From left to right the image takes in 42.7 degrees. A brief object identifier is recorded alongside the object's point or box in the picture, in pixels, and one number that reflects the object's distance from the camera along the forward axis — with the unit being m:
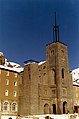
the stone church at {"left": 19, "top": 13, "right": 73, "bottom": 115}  27.54
